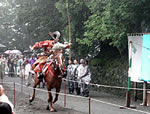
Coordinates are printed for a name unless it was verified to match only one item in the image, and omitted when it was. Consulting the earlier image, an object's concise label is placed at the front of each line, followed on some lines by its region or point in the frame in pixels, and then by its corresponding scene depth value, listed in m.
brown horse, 11.10
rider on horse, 11.76
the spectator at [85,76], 15.99
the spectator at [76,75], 17.14
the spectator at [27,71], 20.17
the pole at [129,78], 12.64
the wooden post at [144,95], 13.54
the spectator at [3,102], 5.28
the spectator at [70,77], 17.61
